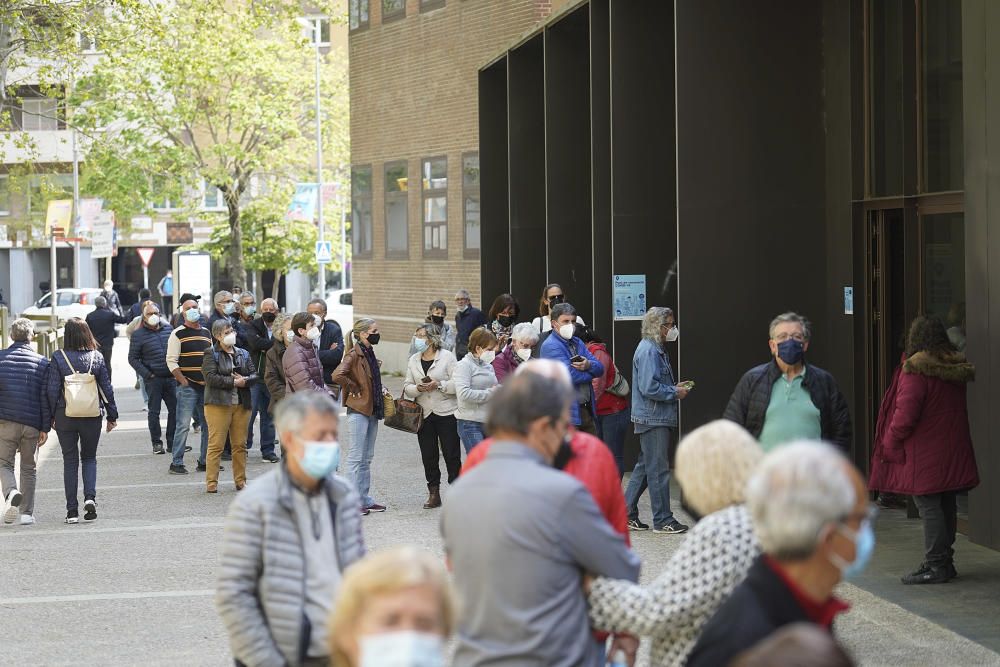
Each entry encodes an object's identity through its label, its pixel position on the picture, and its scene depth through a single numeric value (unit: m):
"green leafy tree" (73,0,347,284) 44.66
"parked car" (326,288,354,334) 54.66
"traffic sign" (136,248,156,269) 50.69
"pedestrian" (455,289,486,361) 22.03
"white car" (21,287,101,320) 53.72
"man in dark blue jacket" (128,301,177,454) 20.03
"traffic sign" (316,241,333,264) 48.12
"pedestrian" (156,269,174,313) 61.16
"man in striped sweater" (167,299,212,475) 17.97
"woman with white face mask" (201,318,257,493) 15.95
